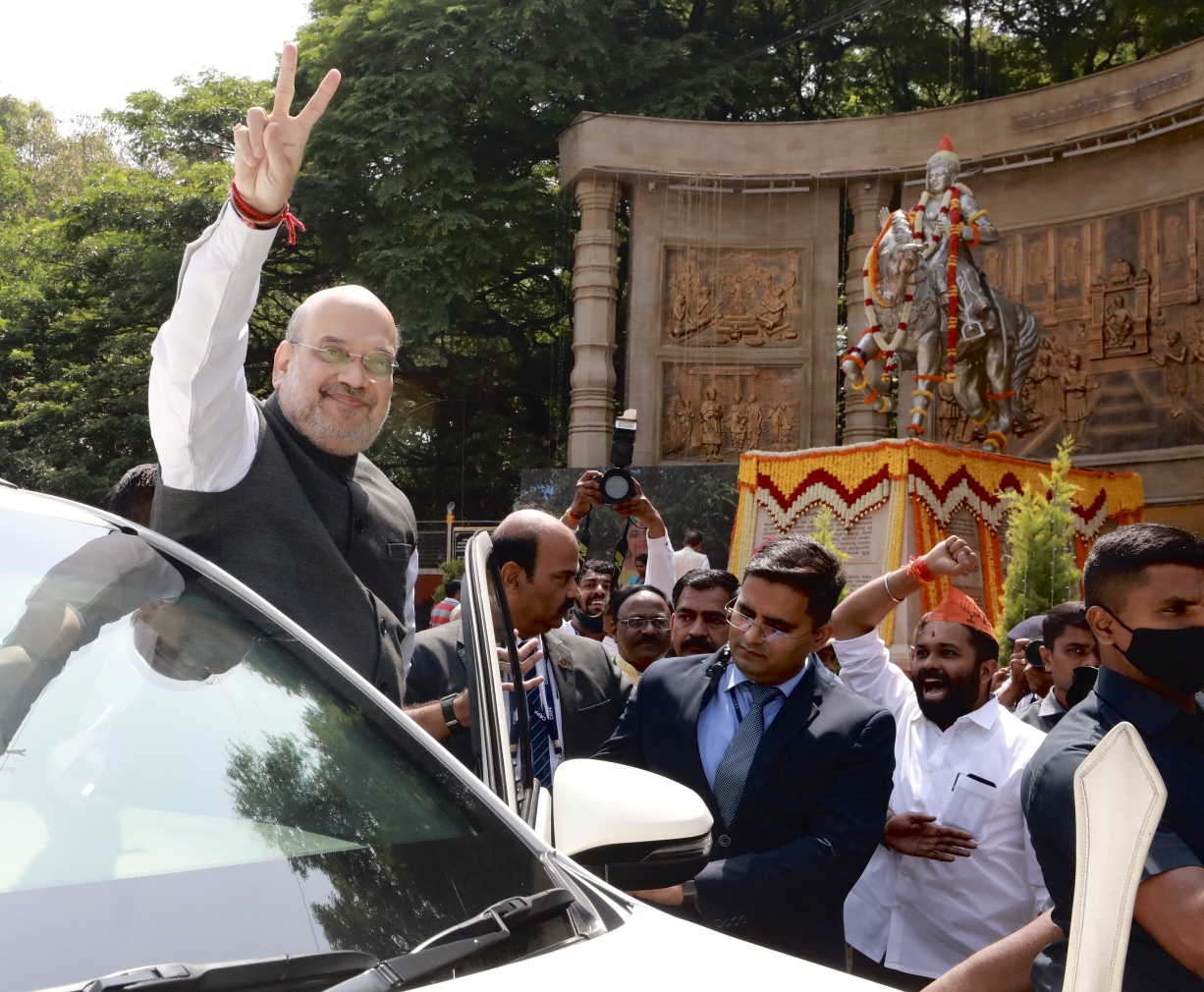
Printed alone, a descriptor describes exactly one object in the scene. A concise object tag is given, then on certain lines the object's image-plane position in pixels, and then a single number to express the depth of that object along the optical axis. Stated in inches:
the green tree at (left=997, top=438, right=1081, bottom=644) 406.3
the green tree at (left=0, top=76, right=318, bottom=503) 849.5
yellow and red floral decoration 528.1
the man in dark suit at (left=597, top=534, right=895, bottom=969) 107.0
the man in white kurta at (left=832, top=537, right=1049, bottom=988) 134.9
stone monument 624.4
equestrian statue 598.9
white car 51.1
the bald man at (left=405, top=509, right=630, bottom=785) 123.9
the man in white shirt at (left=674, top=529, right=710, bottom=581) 362.9
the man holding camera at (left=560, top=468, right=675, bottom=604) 185.9
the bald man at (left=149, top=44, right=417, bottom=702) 94.1
